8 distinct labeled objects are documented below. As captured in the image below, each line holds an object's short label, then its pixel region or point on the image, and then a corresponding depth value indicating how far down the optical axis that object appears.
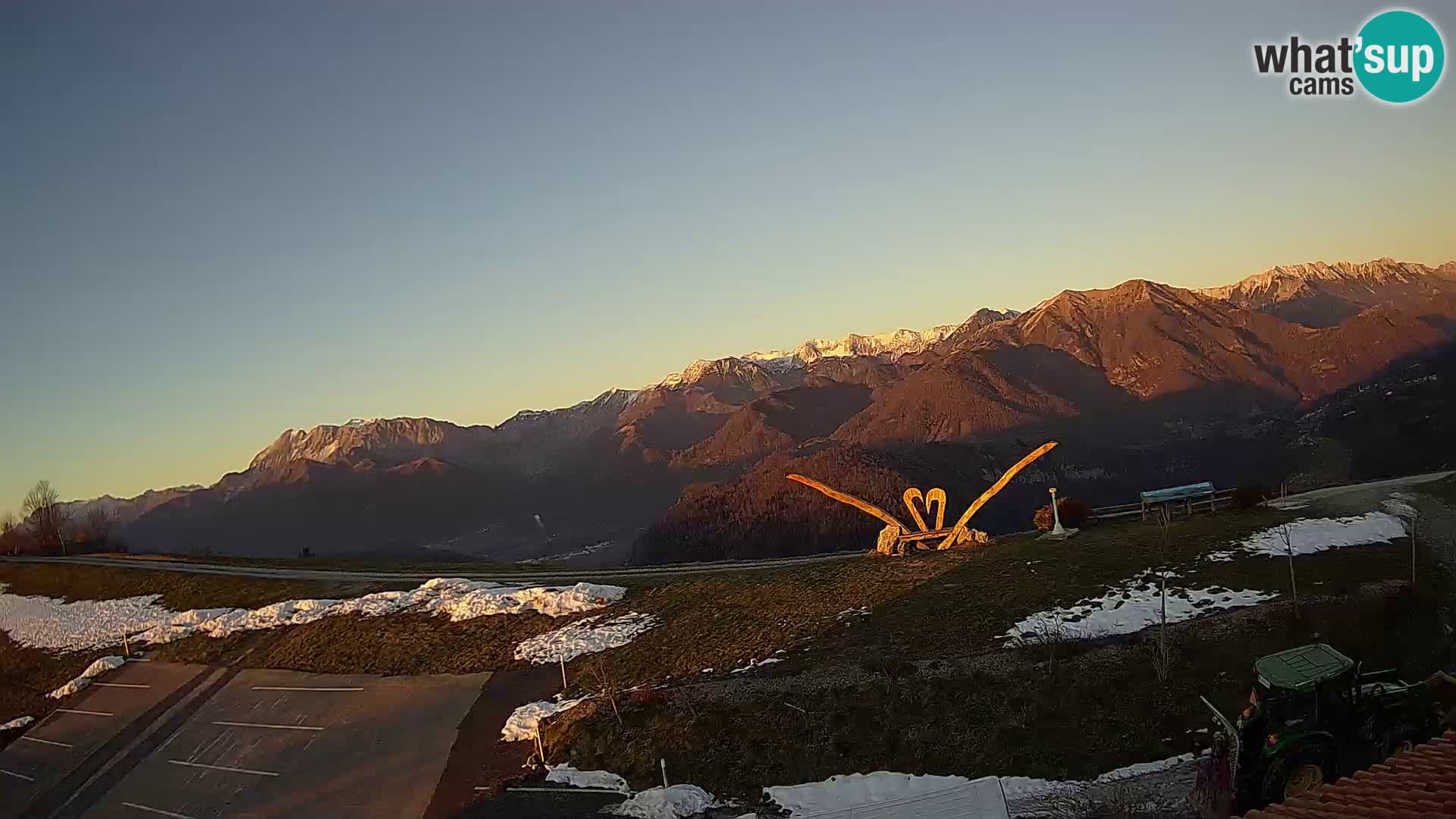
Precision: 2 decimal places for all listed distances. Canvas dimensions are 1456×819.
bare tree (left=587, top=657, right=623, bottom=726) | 27.89
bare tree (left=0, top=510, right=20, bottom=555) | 88.12
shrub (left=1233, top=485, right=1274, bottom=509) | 39.88
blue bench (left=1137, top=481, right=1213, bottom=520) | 41.38
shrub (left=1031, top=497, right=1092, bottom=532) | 44.34
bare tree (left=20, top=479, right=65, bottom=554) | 88.75
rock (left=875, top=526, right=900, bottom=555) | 45.78
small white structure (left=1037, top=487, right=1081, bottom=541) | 41.38
